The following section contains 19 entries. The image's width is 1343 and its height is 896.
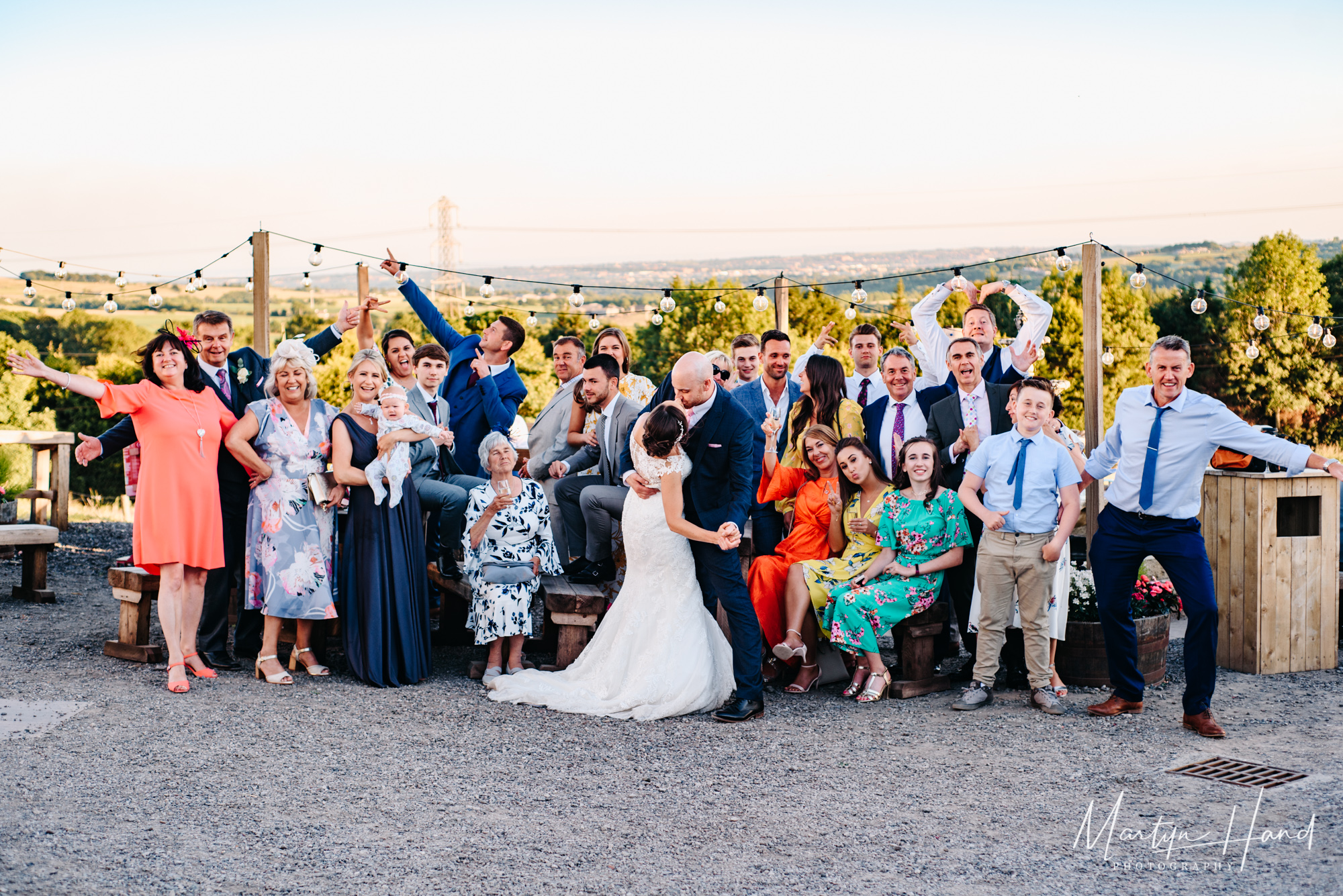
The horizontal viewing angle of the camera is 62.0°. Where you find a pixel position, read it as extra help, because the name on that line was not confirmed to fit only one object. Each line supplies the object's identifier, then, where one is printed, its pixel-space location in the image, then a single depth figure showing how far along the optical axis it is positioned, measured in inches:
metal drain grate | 177.9
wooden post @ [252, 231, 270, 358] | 338.3
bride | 214.7
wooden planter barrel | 237.6
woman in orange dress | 239.5
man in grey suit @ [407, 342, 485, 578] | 258.7
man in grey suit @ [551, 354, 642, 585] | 257.1
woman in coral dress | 226.8
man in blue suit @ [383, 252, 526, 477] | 276.7
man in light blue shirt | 202.2
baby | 233.1
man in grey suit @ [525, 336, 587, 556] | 270.2
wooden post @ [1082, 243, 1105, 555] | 267.6
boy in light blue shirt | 217.9
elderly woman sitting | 236.7
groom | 213.5
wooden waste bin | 249.8
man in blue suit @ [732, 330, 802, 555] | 269.9
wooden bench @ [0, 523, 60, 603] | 331.9
